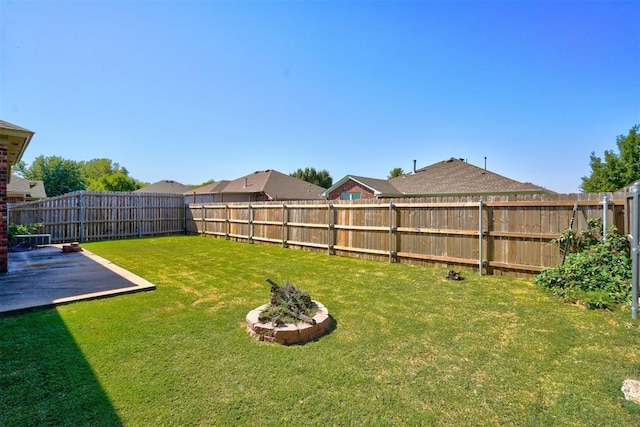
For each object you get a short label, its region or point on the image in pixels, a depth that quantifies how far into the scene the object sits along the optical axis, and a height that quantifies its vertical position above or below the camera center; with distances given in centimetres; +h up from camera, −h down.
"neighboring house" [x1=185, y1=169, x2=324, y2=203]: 2397 +176
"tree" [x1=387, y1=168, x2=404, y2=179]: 4334 +554
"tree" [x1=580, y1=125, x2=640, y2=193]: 2909 +455
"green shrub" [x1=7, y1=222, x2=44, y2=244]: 1115 -76
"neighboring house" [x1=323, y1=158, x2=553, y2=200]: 1541 +150
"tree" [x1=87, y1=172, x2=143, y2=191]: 4120 +356
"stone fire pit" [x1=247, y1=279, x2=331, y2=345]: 341 -130
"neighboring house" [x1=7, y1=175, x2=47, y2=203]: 1919 +133
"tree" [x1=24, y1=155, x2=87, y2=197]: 3150 +340
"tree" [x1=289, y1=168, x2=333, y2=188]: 4659 +522
